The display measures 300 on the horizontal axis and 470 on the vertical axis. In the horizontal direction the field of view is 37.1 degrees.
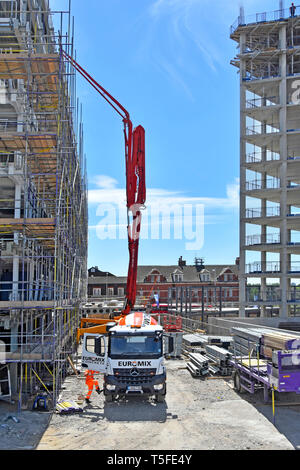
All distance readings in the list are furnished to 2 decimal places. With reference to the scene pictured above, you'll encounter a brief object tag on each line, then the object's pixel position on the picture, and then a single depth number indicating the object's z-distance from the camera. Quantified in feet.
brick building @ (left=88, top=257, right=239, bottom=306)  214.90
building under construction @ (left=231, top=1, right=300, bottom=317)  118.32
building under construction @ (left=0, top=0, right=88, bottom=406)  47.44
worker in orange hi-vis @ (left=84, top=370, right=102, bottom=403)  47.32
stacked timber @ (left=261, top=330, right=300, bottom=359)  42.78
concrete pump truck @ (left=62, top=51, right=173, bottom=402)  45.44
